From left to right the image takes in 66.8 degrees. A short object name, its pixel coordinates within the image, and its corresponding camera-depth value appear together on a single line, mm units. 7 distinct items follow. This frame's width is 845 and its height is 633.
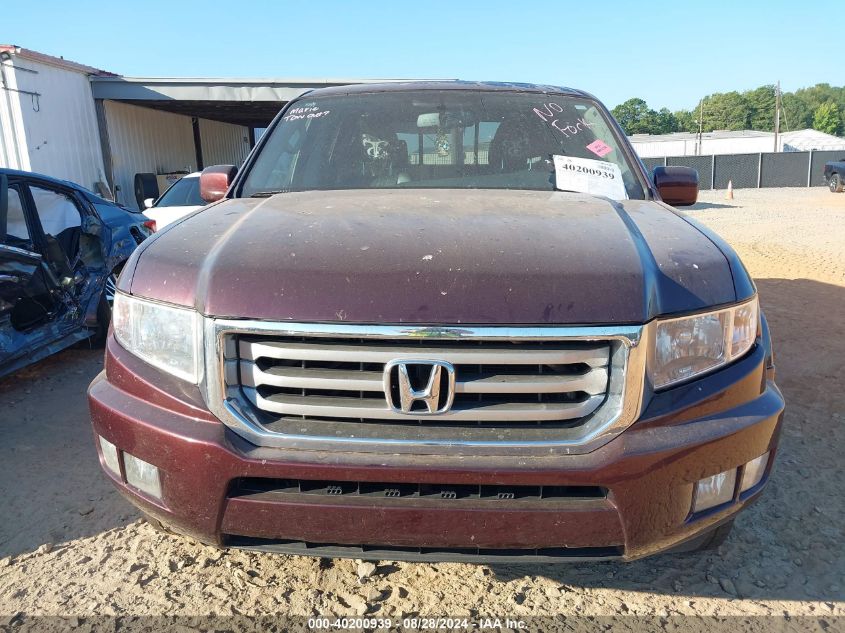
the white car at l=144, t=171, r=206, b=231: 8648
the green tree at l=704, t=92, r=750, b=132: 108875
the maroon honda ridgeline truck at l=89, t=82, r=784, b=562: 1721
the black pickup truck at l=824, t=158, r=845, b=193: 26500
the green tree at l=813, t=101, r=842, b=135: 108375
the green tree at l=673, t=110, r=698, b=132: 120200
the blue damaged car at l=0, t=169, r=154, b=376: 4324
